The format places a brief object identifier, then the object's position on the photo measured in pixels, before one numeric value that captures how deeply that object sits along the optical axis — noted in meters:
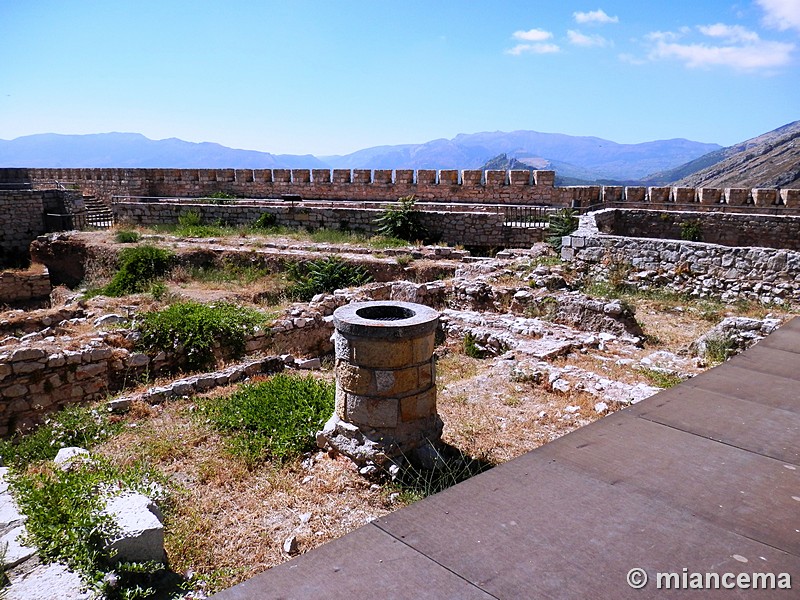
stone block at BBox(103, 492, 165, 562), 3.26
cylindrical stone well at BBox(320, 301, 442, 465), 4.89
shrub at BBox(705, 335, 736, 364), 7.60
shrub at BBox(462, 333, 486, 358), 8.73
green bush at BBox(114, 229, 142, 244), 16.72
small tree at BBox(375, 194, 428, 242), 16.77
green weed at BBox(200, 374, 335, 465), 5.22
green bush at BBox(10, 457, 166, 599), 3.05
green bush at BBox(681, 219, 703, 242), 15.01
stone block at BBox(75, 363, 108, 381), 6.88
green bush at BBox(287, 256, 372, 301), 12.97
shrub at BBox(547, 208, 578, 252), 14.77
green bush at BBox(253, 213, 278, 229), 18.83
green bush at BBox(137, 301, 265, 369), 7.84
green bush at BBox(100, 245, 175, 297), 13.62
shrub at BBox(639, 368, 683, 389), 6.66
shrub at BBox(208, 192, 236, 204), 20.78
